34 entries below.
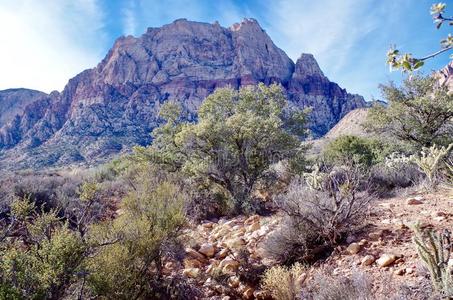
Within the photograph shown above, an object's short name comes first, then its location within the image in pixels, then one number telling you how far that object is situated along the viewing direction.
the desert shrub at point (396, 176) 9.42
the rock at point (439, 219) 5.25
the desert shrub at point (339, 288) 3.78
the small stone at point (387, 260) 4.42
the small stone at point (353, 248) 5.01
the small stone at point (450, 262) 3.46
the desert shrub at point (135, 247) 4.49
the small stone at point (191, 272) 5.74
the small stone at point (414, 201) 6.51
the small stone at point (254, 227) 7.23
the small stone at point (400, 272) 4.12
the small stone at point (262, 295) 4.90
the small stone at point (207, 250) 6.53
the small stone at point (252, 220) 8.03
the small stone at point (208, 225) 8.61
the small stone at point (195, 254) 6.34
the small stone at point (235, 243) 6.57
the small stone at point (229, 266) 5.66
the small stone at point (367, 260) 4.63
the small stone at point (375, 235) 5.19
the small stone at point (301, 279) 4.71
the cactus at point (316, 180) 7.20
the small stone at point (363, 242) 5.13
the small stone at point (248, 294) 5.04
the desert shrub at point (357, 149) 15.59
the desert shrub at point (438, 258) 3.30
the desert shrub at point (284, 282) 4.53
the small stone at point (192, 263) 6.09
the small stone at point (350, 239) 5.33
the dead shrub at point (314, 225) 5.46
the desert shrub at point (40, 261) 3.40
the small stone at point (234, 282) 5.29
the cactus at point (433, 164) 7.41
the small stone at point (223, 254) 6.34
